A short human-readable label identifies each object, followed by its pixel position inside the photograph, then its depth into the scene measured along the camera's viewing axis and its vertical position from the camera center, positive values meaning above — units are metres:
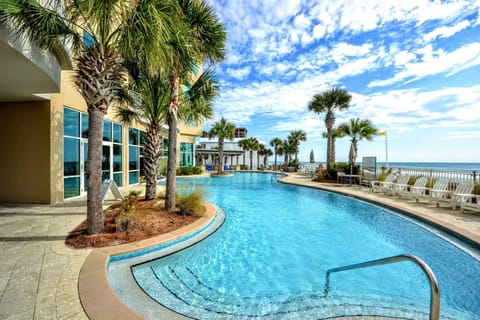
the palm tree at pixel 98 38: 3.84 +2.57
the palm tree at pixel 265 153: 37.12 +1.44
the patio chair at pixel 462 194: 7.33 -1.24
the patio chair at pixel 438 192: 8.25 -1.34
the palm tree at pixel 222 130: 23.59 +3.63
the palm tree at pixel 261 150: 36.56 +1.96
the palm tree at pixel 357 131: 17.16 +2.53
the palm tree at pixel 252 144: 34.38 +2.87
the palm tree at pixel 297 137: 33.34 +3.92
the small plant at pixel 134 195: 8.47 -1.47
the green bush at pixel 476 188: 7.88 -1.11
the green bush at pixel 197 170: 22.72 -1.05
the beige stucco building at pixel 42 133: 5.65 +1.11
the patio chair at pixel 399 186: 10.19 -1.32
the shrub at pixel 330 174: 17.23 -1.17
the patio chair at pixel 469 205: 6.87 -1.56
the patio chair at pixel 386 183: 11.08 -1.28
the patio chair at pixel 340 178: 15.98 -1.40
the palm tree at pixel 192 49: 6.03 +3.66
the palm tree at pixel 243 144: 34.64 +2.91
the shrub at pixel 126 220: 4.82 -1.45
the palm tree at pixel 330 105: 17.98 +5.17
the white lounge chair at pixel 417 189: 9.53 -1.39
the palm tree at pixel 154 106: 7.29 +2.16
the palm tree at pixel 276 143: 36.69 +3.23
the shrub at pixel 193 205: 6.28 -1.39
